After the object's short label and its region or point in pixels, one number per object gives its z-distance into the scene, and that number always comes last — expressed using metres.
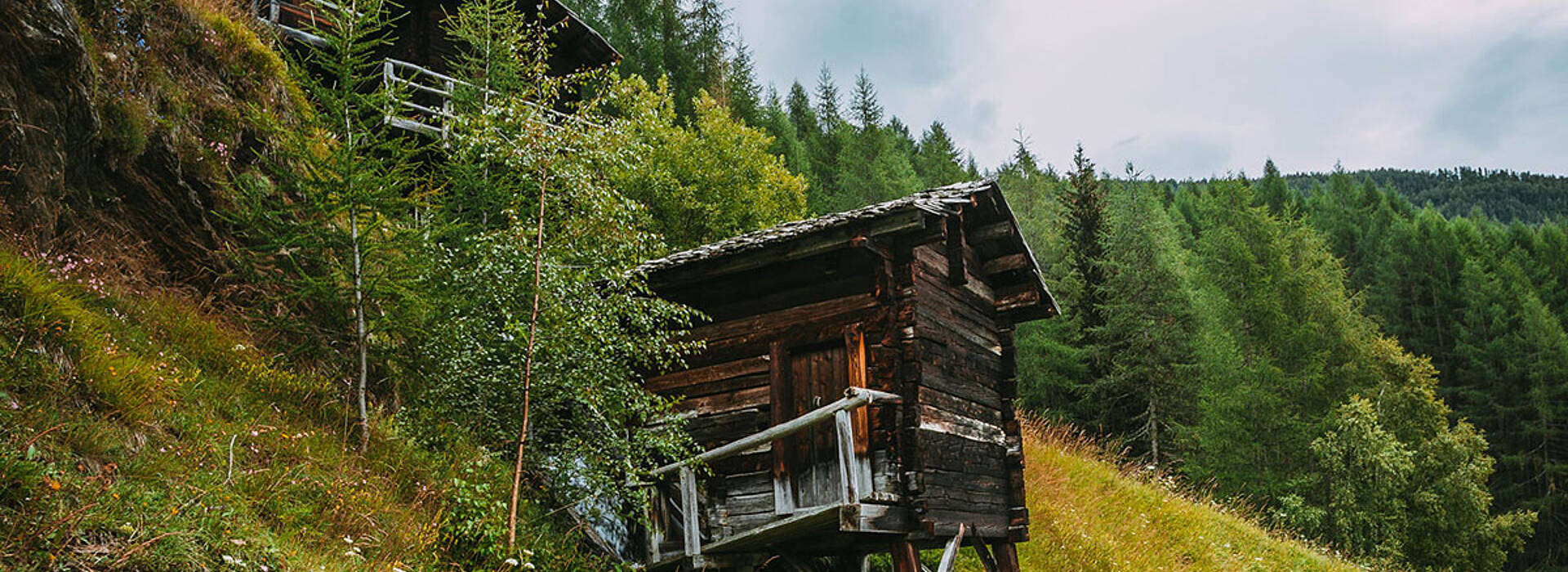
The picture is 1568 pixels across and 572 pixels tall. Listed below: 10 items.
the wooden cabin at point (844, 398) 9.80
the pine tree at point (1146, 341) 29.22
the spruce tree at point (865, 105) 47.28
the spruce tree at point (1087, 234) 31.45
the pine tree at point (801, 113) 47.55
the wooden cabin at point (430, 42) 18.50
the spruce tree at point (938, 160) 44.49
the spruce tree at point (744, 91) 37.03
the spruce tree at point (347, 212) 8.01
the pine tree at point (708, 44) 37.97
